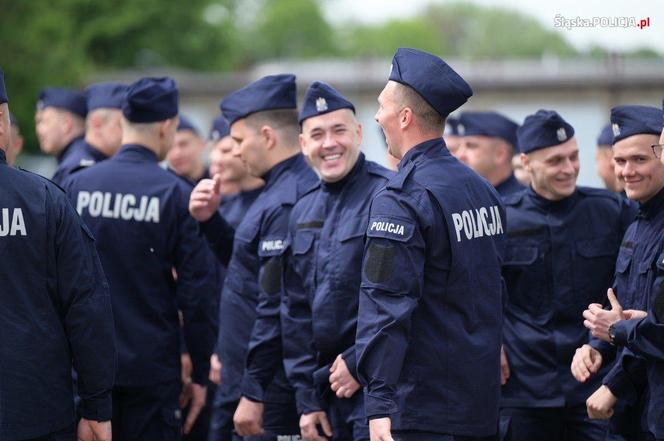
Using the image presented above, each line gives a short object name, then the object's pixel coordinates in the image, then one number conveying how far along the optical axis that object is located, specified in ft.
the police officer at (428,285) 25.84
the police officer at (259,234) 33.70
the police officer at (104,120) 47.36
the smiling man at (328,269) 30.20
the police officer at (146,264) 36.58
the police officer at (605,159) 47.10
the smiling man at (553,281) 35.45
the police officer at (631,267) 29.86
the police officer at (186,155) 57.04
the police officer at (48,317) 27.26
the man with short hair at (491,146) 45.28
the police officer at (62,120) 54.92
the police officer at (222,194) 36.34
